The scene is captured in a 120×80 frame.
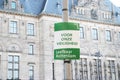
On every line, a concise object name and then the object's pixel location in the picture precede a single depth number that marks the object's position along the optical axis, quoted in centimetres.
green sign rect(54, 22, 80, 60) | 663
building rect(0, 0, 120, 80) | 3136
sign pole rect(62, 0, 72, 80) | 627
